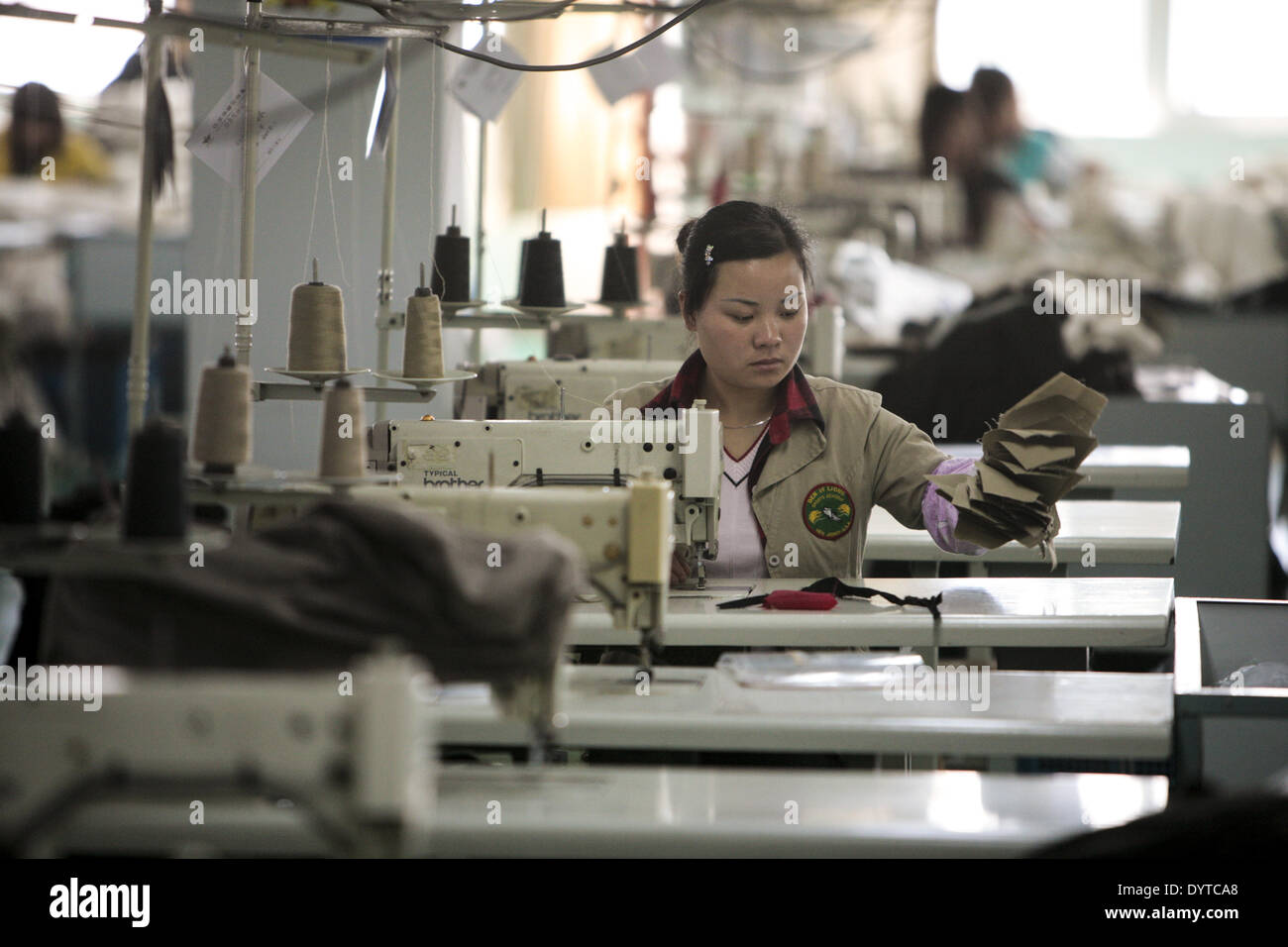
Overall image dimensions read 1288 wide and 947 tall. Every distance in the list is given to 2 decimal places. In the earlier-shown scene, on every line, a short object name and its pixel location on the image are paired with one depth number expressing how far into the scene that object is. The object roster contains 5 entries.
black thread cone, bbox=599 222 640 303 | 4.73
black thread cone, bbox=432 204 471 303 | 4.11
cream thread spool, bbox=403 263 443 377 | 3.25
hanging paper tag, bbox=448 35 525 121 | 4.05
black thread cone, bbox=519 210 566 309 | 4.18
